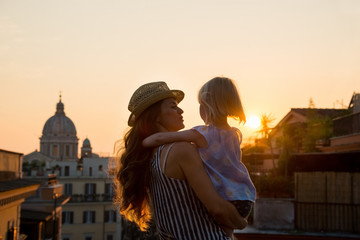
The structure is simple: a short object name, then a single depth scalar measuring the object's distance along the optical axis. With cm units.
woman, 273
